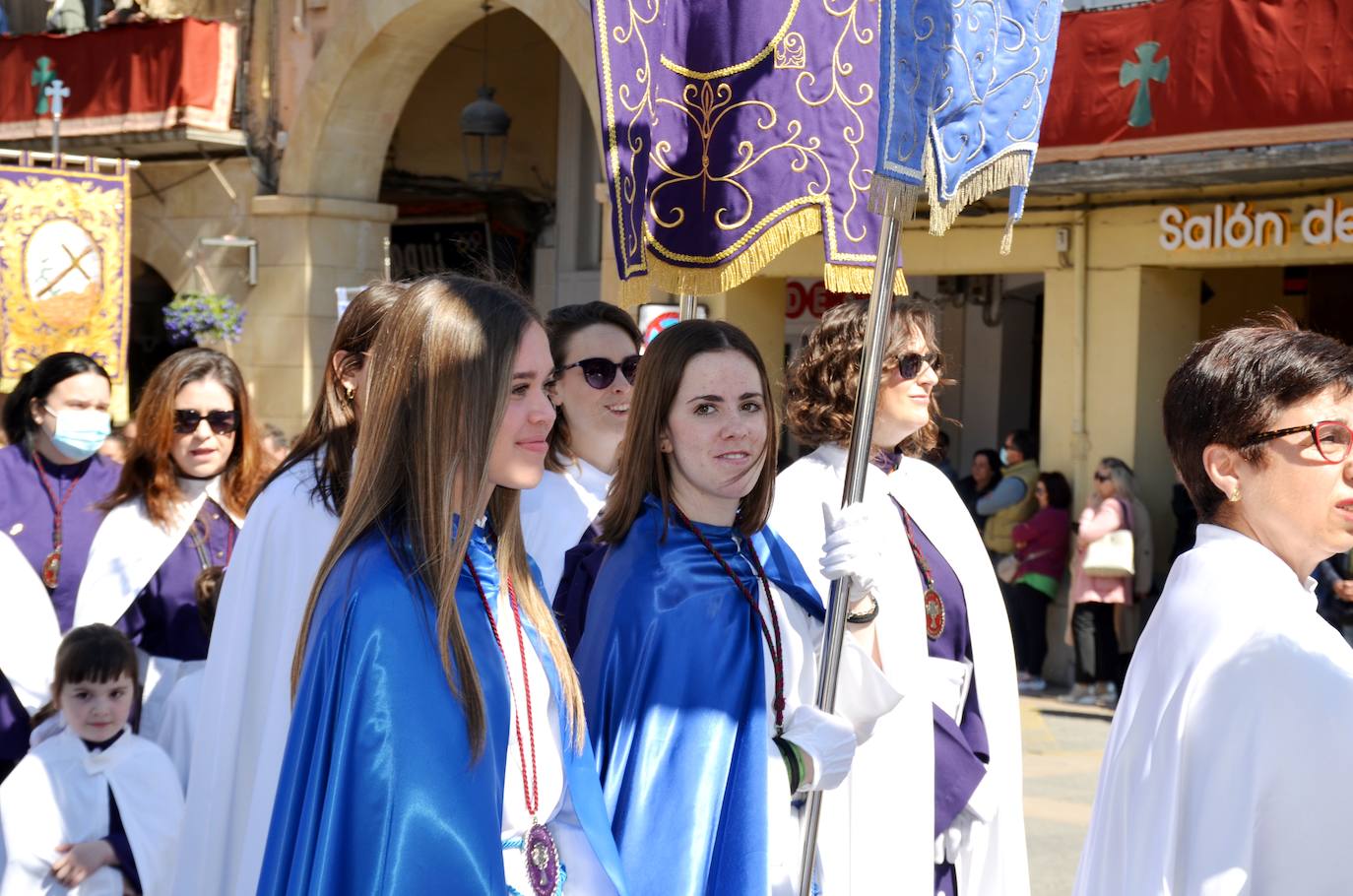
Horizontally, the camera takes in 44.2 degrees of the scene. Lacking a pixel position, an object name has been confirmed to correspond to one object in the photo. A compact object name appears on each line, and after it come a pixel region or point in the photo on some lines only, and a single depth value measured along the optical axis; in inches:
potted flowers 624.4
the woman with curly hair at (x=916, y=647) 158.6
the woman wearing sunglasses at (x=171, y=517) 185.3
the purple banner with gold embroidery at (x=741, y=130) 177.3
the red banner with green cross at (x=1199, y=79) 374.3
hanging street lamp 564.1
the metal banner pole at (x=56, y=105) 551.8
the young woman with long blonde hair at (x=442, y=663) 90.6
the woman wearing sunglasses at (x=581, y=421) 175.9
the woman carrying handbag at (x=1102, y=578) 439.8
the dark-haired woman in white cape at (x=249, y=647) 129.9
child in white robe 170.2
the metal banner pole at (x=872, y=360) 140.5
